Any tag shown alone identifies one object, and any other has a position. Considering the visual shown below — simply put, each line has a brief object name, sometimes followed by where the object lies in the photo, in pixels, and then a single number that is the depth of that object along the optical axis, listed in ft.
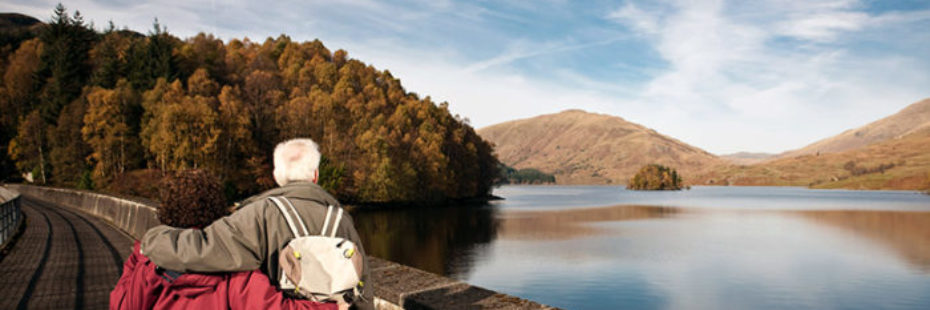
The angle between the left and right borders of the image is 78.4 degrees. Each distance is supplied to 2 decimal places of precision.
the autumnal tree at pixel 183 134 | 183.42
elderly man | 8.89
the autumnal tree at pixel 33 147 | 241.14
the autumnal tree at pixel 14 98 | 288.20
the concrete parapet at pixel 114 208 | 52.39
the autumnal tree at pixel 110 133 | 199.11
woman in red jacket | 9.32
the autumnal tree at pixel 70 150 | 206.80
